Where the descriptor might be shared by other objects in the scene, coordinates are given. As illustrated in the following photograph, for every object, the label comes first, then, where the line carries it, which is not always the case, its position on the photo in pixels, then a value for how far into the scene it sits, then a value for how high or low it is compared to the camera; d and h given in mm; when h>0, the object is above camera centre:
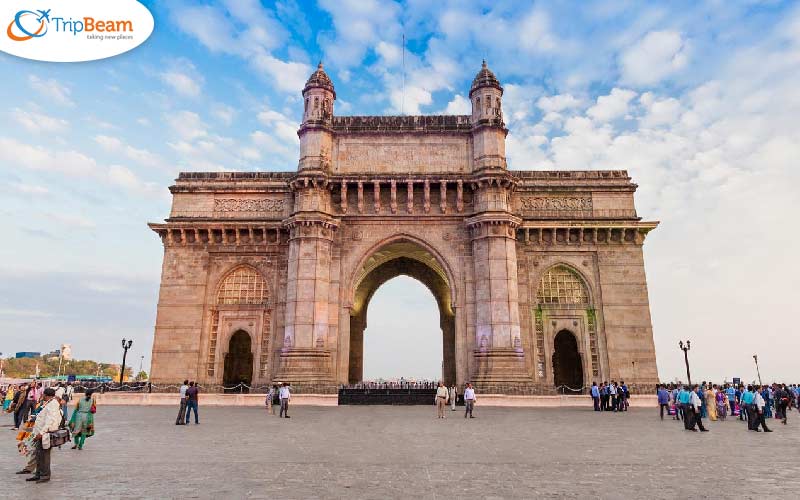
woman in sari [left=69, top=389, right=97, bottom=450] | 10398 -1004
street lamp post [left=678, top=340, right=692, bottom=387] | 33125 +1333
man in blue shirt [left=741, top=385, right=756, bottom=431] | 15406 -981
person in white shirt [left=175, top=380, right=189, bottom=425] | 15242 -1265
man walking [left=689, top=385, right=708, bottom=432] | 14461 -1028
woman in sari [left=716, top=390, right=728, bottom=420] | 20172 -1438
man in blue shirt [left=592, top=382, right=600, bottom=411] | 22484 -1197
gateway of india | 26984 +7090
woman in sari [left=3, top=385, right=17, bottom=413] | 21403 -1002
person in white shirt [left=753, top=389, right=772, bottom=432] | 15016 -1283
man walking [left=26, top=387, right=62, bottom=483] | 7258 -819
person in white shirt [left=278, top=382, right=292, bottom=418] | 18188 -962
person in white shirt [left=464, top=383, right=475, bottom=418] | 18170 -1029
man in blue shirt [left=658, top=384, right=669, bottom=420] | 19141 -1053
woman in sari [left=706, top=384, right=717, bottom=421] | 18766 -1279
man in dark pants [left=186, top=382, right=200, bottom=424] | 15531 -770
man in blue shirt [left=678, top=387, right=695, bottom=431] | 14734 -1133
